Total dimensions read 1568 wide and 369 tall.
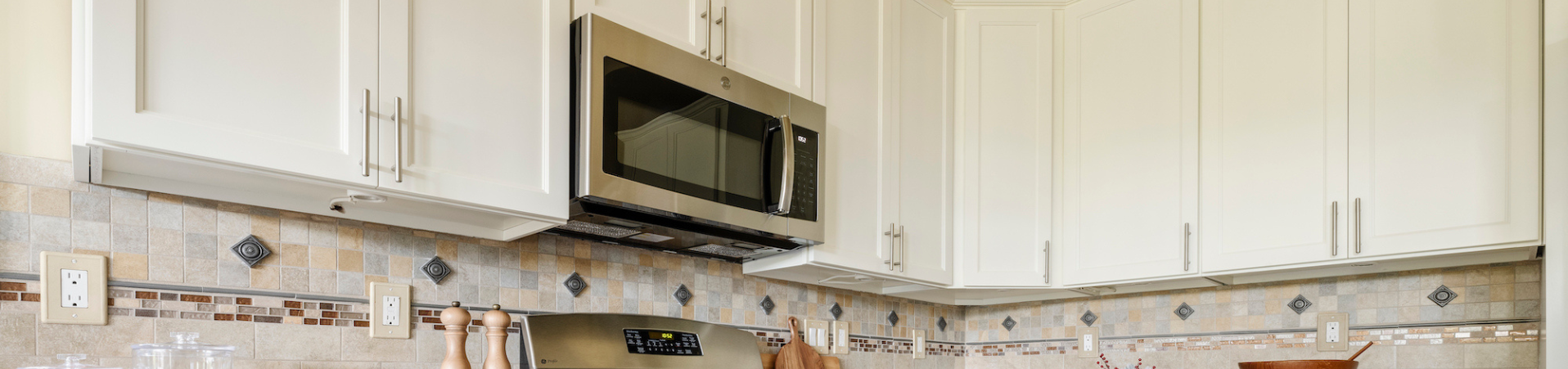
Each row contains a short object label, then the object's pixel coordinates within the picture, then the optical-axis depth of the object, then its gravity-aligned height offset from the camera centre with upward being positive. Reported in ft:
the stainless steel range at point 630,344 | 6.00 -0.96
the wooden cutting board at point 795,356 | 8.21 -1.33
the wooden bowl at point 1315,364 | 6.66 -1.12
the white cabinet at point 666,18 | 6.08 +1.31
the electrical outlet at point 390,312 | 5.68 -0.65
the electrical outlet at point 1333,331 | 7.96 -1.04
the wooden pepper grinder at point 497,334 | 5.79 -0.80
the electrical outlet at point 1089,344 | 9.54 -1.39
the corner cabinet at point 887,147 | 7.65 +0.56
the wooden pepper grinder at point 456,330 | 5.64 -0.76
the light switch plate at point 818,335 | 8.74 -1.21
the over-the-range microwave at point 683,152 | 5.72 +0.39
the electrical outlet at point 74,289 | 4.53 -0.42
